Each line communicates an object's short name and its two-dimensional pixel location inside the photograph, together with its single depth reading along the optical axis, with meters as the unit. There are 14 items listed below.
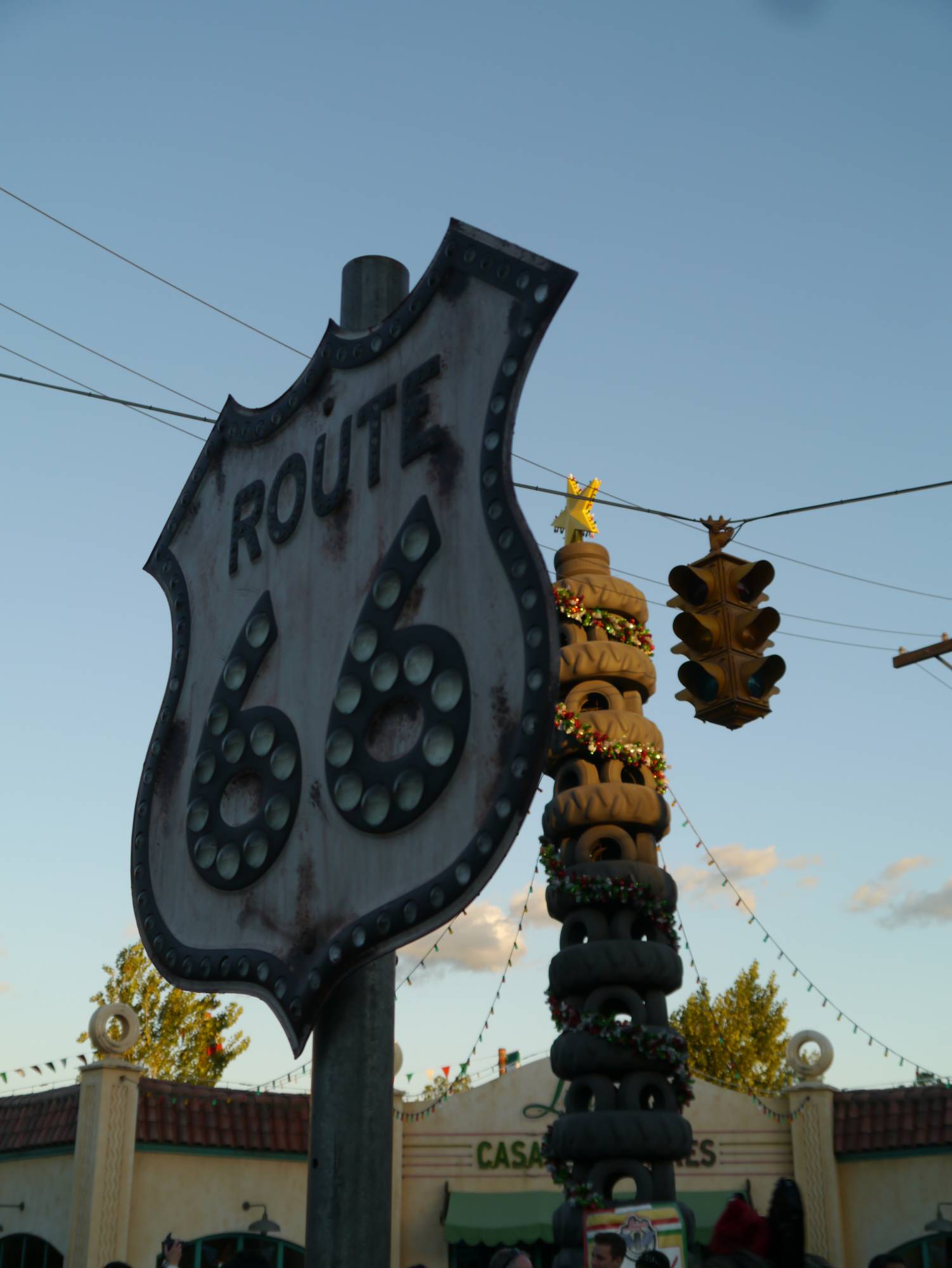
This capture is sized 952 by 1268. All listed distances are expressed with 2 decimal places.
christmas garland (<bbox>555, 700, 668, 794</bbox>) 14.61
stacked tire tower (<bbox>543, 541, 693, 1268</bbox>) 13.01
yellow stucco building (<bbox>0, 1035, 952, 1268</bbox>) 19.62
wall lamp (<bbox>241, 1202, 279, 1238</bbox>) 20.30
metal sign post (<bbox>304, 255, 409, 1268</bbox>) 3.91
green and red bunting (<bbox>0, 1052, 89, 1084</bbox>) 20.53
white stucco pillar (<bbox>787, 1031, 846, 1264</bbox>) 21.33
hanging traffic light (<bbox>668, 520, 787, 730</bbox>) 7.48
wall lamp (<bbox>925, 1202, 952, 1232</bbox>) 20.48
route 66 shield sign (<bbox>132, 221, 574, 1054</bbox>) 3.92
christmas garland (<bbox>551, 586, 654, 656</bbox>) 15.62
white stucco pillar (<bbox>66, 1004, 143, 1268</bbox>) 18.95
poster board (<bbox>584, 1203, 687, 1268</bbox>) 6.33
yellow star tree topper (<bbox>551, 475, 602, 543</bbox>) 17.09
